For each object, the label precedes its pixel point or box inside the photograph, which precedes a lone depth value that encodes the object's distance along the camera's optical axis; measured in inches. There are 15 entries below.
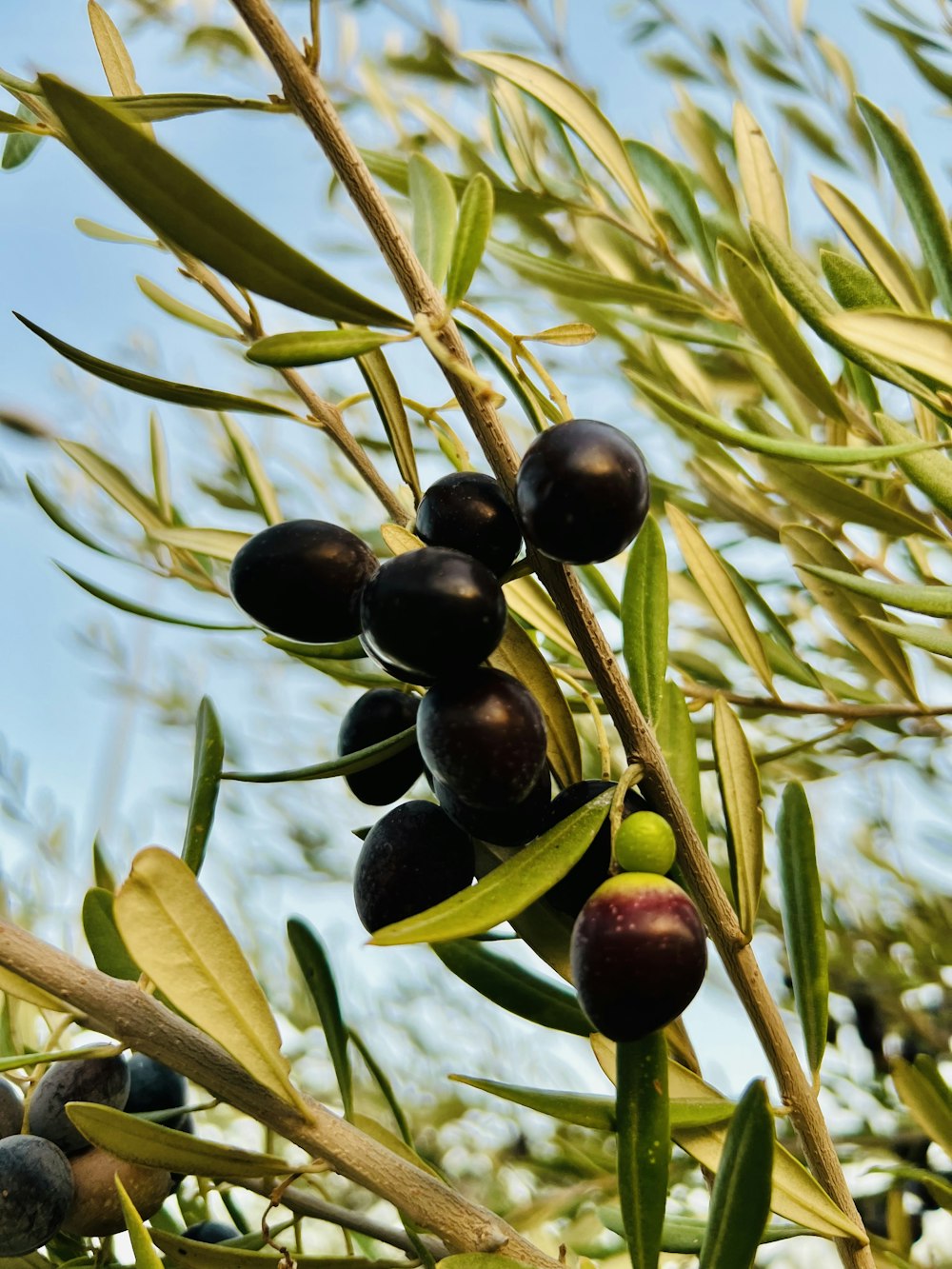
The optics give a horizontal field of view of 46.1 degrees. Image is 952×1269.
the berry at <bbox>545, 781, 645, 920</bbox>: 6.0
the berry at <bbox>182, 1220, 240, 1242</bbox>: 7.5
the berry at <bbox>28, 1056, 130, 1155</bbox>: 7.1
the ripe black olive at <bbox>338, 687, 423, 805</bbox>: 7.0
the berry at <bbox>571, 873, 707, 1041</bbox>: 5.2
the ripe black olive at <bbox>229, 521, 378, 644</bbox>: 6.2
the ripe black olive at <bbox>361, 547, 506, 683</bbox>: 5.4
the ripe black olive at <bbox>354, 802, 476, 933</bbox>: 6.2
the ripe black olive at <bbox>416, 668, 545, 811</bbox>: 5.5
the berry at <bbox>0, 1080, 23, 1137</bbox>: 7.5
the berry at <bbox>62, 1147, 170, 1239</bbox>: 7.2
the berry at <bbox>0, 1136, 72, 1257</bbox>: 6.4
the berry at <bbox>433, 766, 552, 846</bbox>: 6.1
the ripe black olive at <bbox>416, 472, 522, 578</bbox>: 6.0
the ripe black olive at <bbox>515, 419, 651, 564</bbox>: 5.3
